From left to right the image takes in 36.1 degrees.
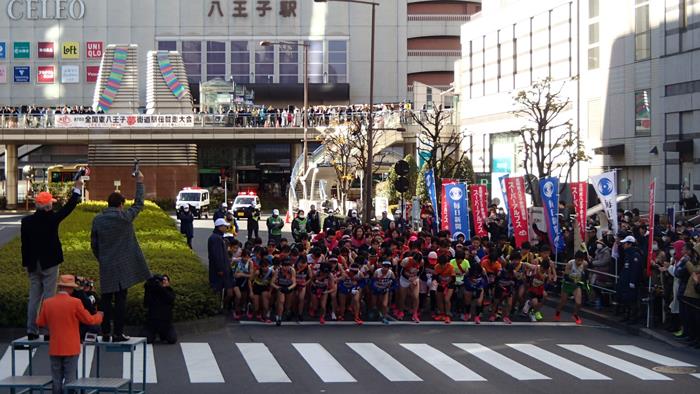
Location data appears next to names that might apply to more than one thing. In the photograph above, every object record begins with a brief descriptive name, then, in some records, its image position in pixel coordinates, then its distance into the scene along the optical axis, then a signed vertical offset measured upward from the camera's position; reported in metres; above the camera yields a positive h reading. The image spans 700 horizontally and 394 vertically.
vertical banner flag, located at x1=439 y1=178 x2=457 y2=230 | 28.86 -0.99
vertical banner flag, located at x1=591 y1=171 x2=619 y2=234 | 23.30 -0.39
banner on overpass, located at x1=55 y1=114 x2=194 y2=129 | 70.94 +3.67
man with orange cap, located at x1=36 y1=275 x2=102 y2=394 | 10.95 -1.54
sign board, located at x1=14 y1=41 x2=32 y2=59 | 90.31 +10.66
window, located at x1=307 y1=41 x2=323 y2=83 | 92.31 +9.88
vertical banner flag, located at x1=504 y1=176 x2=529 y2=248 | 26.17 -0.82
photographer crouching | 16.86 -2.07
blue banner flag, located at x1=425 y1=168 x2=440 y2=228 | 31.91 -0.44
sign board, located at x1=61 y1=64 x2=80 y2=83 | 91.62 +8.83
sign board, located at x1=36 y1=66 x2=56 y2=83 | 91.44 +8.74
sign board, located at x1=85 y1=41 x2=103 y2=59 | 90.56 +10.77
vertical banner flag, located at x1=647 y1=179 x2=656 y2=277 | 19.75 -0.94
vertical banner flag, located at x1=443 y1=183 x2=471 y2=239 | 28.50 -0.85
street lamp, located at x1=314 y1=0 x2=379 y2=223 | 37.78 -0.24
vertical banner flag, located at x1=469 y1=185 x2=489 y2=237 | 29.69 -0.82
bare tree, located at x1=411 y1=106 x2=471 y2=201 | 40.81 +1.88
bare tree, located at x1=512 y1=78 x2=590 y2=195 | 38.69 +1.77
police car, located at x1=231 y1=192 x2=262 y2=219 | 56.06 -1.43
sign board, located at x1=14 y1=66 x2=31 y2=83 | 91.06 +8.79
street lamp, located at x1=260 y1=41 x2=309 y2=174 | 58.33 +1.95
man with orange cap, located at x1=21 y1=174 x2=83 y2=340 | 12.42 -0.79
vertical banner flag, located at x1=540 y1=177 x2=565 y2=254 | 24.83 -0.78
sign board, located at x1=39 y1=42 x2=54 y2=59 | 90.69 +10.71
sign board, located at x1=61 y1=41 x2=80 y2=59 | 90.69 +10.71
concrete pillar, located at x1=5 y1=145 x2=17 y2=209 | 76.62 -0.04
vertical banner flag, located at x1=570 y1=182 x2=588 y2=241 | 24.27 -0.64
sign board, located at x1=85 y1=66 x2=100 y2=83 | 91.44 +8.81
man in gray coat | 13.19 -0.95
